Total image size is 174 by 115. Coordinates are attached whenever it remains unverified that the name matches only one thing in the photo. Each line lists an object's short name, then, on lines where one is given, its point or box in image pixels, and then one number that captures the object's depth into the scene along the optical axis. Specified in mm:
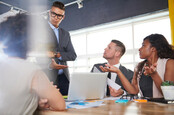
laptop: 1357
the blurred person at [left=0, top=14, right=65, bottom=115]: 769
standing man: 2379
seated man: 2399
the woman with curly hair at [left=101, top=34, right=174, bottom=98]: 1763
